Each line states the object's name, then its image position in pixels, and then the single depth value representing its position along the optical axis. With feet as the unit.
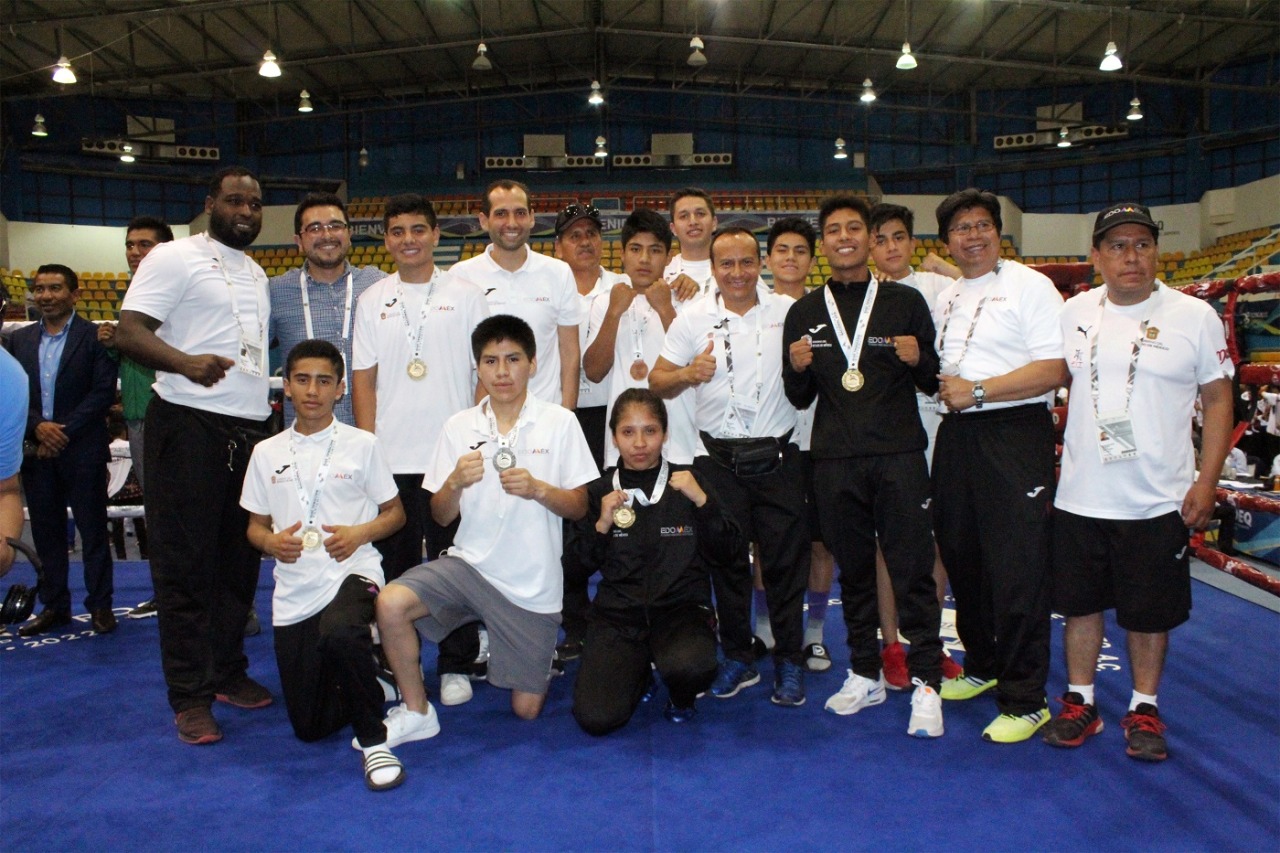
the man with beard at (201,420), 11.23
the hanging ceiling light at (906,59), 51.90
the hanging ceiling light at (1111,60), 51.39
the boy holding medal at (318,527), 10.95
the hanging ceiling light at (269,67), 48.39
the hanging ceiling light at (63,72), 45.40
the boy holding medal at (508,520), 11.78
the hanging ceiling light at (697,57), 56.80
